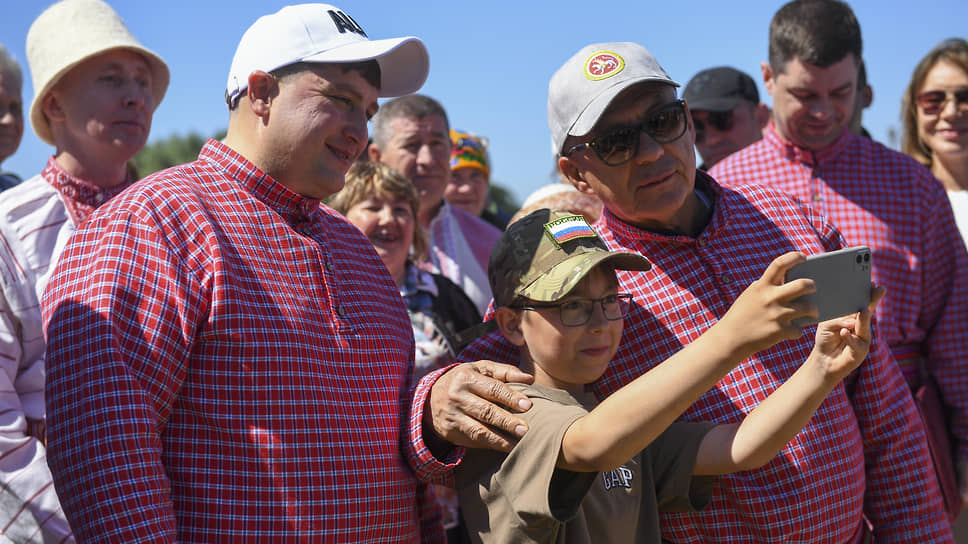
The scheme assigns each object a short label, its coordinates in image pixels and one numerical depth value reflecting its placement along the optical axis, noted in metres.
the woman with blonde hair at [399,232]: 4.09
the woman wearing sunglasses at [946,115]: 4.42
